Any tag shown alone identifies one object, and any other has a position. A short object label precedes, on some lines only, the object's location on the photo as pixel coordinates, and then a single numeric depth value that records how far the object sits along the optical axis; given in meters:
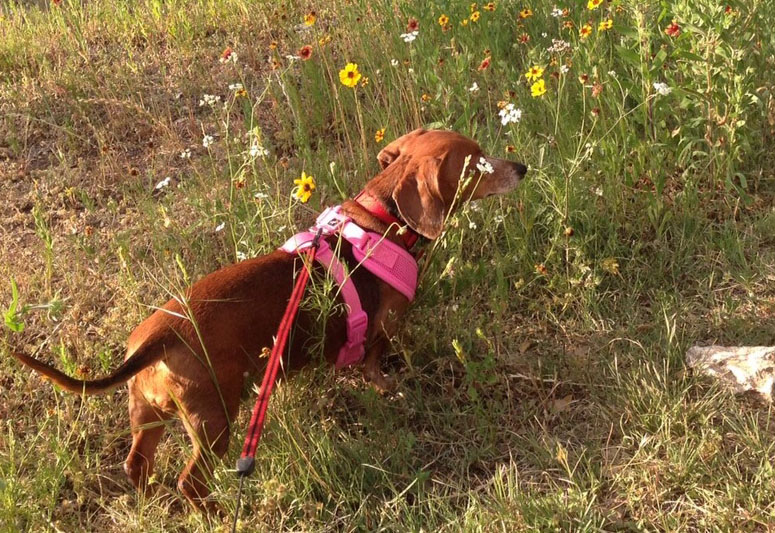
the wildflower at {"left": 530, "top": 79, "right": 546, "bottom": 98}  3.04
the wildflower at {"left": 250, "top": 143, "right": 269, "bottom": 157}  2.71
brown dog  2.36
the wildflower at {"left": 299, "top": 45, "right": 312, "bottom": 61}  3.32
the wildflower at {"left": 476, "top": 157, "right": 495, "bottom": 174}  2.68
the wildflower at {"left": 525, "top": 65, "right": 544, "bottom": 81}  3.13
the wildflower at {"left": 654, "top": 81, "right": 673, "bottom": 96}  2.92
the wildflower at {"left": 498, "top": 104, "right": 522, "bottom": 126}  2.75
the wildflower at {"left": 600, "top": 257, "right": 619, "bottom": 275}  3.01
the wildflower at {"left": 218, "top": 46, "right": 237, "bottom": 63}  3.28
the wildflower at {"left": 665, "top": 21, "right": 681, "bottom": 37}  3.07
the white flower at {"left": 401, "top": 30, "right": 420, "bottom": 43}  3.23
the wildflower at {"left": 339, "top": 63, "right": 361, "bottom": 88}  3.12
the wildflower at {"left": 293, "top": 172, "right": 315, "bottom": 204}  2.62
